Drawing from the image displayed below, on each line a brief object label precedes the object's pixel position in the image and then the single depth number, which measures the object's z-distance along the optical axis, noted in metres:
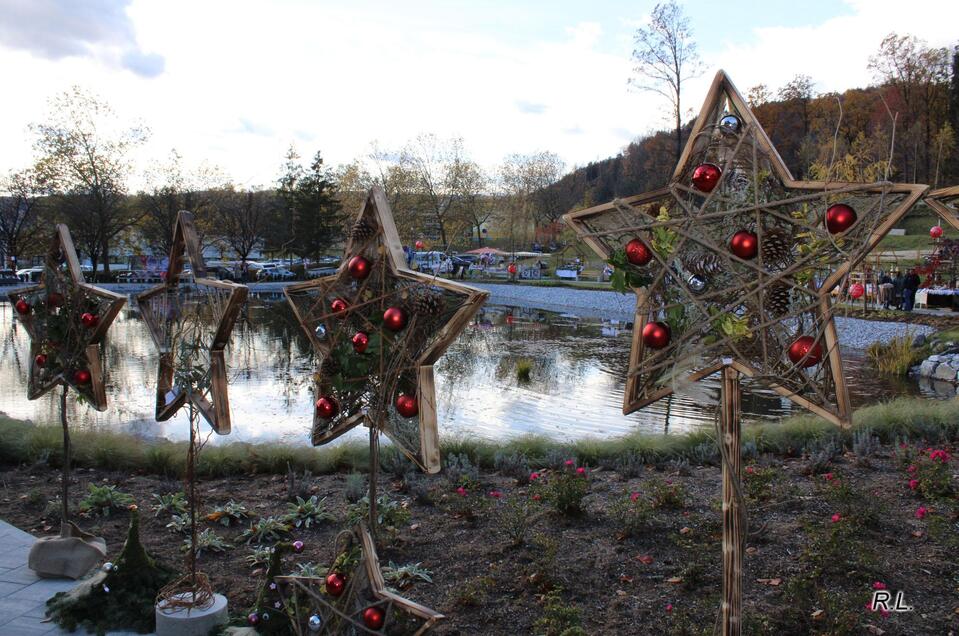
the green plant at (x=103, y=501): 6.56
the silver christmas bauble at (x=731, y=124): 2.88
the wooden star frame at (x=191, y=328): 4.36
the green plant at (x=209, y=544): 5.69
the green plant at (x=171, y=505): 6.54
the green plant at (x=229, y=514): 6.36
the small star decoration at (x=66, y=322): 5.47
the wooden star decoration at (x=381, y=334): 3.43
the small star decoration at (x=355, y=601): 3.51
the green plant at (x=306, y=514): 6.22
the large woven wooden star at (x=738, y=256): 2.76
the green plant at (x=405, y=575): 4.97
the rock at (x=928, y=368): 15.57
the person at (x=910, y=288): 23.11
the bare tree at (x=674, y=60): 27.91
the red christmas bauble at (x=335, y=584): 3.65
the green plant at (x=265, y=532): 5.97
